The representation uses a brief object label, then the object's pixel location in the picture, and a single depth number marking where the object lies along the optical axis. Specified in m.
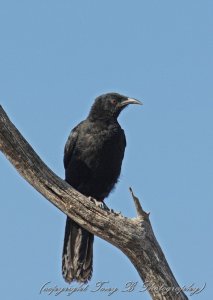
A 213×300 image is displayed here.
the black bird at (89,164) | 18.19
